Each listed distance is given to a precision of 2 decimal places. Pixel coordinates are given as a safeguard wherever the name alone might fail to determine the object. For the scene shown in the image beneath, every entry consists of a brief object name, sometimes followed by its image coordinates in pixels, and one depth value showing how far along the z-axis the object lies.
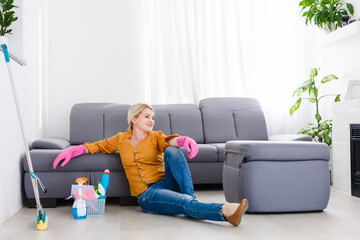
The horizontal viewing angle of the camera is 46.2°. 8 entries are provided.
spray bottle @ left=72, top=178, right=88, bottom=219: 2.63
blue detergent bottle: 2.77
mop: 2.34
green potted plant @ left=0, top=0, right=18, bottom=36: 3.26
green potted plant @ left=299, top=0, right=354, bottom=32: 4.20
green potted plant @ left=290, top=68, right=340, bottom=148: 4.25
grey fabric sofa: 3.08
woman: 2.55
